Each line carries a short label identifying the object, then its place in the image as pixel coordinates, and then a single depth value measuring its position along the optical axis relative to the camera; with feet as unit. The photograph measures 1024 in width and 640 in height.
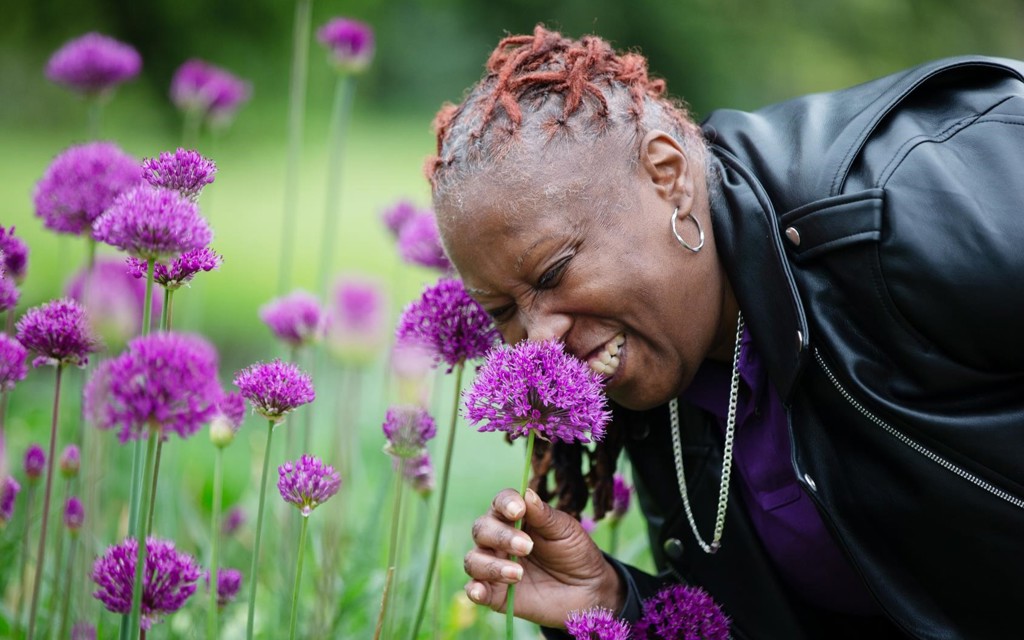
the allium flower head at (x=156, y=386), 6.28
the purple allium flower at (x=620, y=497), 7.92
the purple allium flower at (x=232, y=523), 8.64
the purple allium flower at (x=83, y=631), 7.26
